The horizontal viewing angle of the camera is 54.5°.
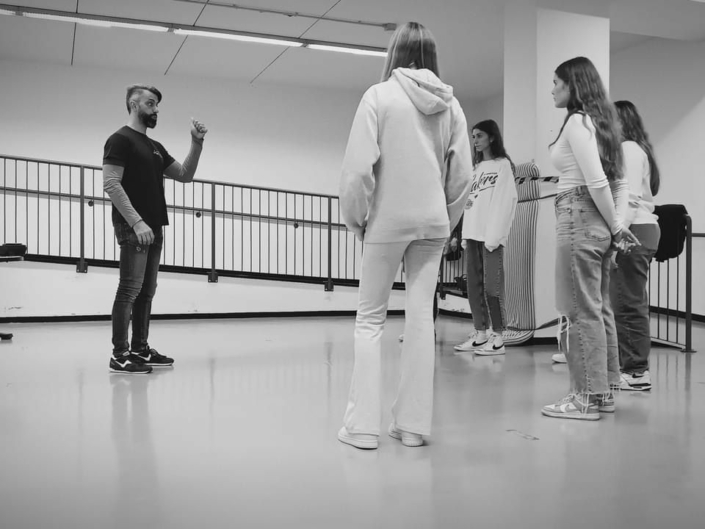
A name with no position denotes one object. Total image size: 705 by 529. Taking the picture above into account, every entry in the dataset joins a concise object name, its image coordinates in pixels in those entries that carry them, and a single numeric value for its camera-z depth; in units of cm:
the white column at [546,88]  502
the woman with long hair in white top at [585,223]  268
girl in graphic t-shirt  443
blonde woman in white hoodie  229
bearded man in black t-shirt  353
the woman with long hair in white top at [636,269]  328
